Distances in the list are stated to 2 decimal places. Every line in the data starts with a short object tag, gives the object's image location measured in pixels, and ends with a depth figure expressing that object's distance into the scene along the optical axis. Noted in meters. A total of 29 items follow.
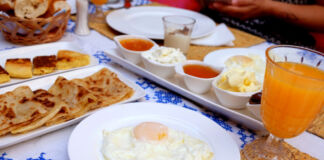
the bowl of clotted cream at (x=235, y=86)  0.65
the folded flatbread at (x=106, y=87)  0.65
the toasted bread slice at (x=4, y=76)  0.68
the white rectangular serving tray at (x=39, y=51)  0.78
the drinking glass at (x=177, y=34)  0.85
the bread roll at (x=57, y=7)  0.85
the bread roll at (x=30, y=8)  0.81
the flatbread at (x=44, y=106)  0.57
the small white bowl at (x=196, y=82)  0.69
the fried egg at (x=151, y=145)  0.55
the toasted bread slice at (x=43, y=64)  0.72
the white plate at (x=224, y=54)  0.83
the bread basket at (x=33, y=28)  0.80
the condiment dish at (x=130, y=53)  0.78
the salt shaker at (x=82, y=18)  0.92
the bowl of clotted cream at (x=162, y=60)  0.74
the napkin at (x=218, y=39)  0.94
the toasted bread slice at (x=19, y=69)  0.70
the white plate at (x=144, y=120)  0.55
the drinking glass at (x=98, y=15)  1.03
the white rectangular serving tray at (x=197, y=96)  0.64
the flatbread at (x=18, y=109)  0.57
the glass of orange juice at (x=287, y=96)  0.54
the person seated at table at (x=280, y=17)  1.14
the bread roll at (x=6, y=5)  0.81
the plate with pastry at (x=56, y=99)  0.57
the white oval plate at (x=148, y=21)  0.96
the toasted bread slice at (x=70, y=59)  0.75
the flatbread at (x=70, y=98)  0.60
